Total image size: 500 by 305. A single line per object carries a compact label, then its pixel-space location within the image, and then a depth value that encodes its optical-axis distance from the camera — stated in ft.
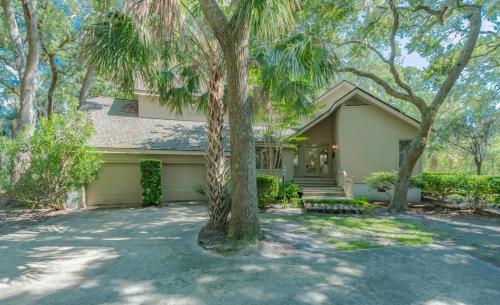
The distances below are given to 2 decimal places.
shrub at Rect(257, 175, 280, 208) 34.94
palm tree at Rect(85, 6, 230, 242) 16.90
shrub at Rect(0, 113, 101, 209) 29.43
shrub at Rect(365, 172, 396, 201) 37.57
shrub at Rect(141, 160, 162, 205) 37.55
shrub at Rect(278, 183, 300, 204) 39.11
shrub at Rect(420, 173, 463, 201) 34.93
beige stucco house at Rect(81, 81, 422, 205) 39.65
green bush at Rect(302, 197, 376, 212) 34.65
